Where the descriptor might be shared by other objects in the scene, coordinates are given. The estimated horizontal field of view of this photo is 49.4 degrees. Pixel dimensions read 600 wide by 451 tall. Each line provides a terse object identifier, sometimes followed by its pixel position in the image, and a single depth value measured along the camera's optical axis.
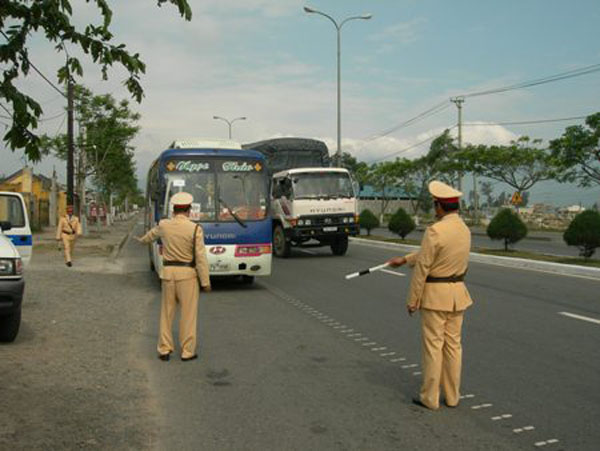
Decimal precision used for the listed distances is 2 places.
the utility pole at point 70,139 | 26.44
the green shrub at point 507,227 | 20.61
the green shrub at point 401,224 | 27.59
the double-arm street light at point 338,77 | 33.62
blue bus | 11.95
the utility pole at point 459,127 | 48.25
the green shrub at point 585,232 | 17.09
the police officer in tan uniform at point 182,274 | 6.74
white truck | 19.30
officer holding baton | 5.04
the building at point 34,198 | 37.69
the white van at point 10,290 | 7.03
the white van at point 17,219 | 11.36
